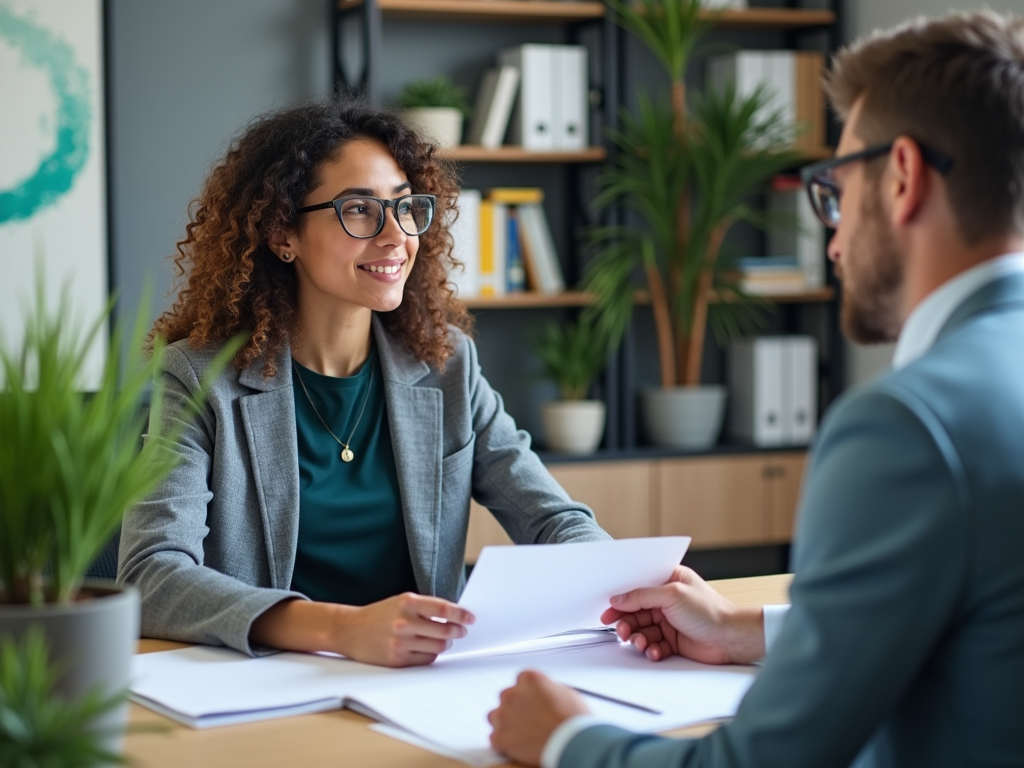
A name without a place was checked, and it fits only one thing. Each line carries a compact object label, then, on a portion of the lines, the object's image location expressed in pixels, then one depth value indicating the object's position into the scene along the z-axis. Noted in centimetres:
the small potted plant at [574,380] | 390
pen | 127
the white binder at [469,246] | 378
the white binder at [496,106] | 385
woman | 187
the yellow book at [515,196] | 388
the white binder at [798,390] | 420
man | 91
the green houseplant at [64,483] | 93
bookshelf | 377
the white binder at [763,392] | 417
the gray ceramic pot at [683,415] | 401
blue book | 390
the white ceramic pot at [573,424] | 389
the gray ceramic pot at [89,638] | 96
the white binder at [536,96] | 386
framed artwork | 340
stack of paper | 125
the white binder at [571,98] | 390
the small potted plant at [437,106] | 372
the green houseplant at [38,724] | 82
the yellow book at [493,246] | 385
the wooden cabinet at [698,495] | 389
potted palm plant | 387
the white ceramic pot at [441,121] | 370
